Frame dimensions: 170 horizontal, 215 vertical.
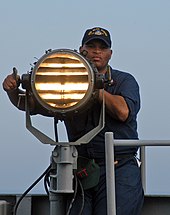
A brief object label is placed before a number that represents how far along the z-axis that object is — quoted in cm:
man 620
